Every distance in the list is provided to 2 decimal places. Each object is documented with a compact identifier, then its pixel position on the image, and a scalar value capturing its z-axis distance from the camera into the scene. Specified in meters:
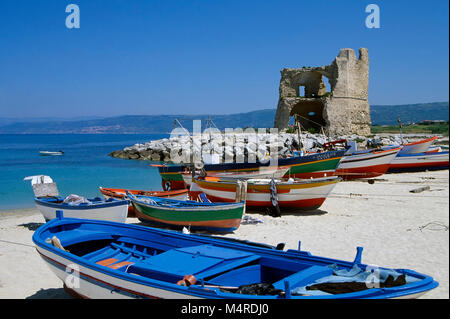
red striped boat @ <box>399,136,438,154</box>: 21.30
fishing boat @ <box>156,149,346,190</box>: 15.37
